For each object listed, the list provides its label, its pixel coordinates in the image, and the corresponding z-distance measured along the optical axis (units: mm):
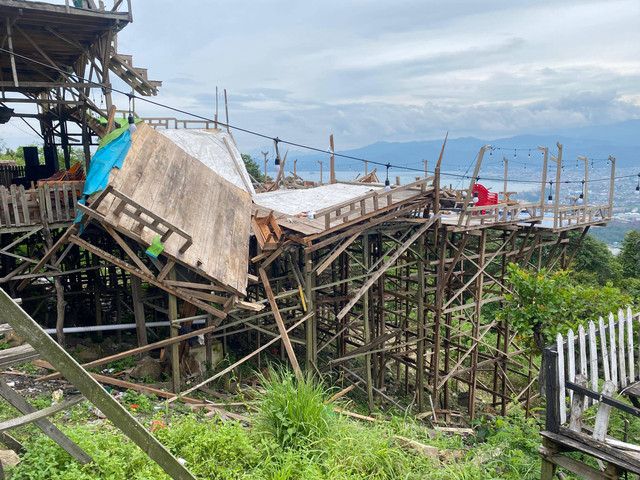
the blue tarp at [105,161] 8883
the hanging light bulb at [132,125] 10288
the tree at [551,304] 7434
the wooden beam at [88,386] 3545
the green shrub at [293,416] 5832
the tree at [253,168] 40800
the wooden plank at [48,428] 4648
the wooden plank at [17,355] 4008
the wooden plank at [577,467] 5059
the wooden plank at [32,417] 4027
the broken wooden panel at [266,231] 10508
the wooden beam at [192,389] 8775
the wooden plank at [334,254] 10711
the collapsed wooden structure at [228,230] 9258
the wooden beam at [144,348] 8695
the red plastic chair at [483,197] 15062
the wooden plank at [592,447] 4691
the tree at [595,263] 27656
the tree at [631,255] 27656
